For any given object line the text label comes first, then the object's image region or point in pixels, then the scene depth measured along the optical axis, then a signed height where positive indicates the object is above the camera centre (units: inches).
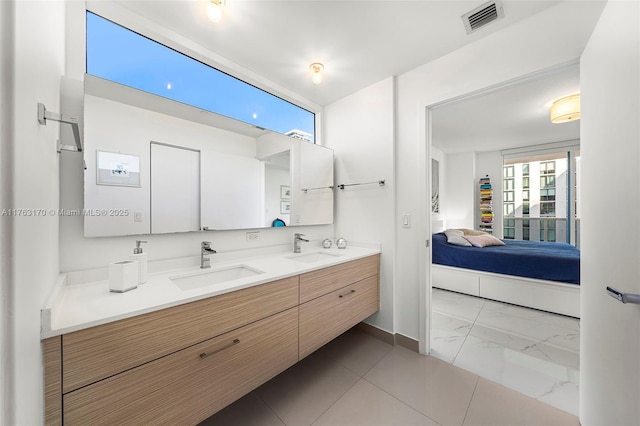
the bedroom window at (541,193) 168.9 +13.7
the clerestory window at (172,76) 53.5 +37.2
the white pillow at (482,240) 133.5 -17.1
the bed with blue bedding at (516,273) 102.4 -30.4
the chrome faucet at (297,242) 84.5 -10.7
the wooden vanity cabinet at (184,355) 31.3 -23.9
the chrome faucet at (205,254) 60.7 -10.7
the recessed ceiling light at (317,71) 75.5 +46.1
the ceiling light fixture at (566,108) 98.9 +43.4
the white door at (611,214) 31.6 -0.6
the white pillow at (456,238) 136.2 -15.9
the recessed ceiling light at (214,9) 51.4 +44.2
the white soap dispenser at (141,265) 47.0 -10.4
